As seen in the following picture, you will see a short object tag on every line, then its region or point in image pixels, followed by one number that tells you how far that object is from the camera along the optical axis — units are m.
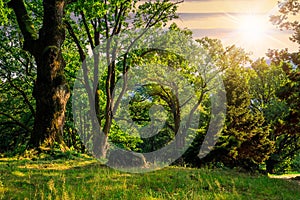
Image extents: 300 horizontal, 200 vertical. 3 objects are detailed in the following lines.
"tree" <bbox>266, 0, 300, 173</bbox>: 12.88
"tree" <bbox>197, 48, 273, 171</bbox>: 22.94
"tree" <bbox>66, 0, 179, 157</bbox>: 22.77
